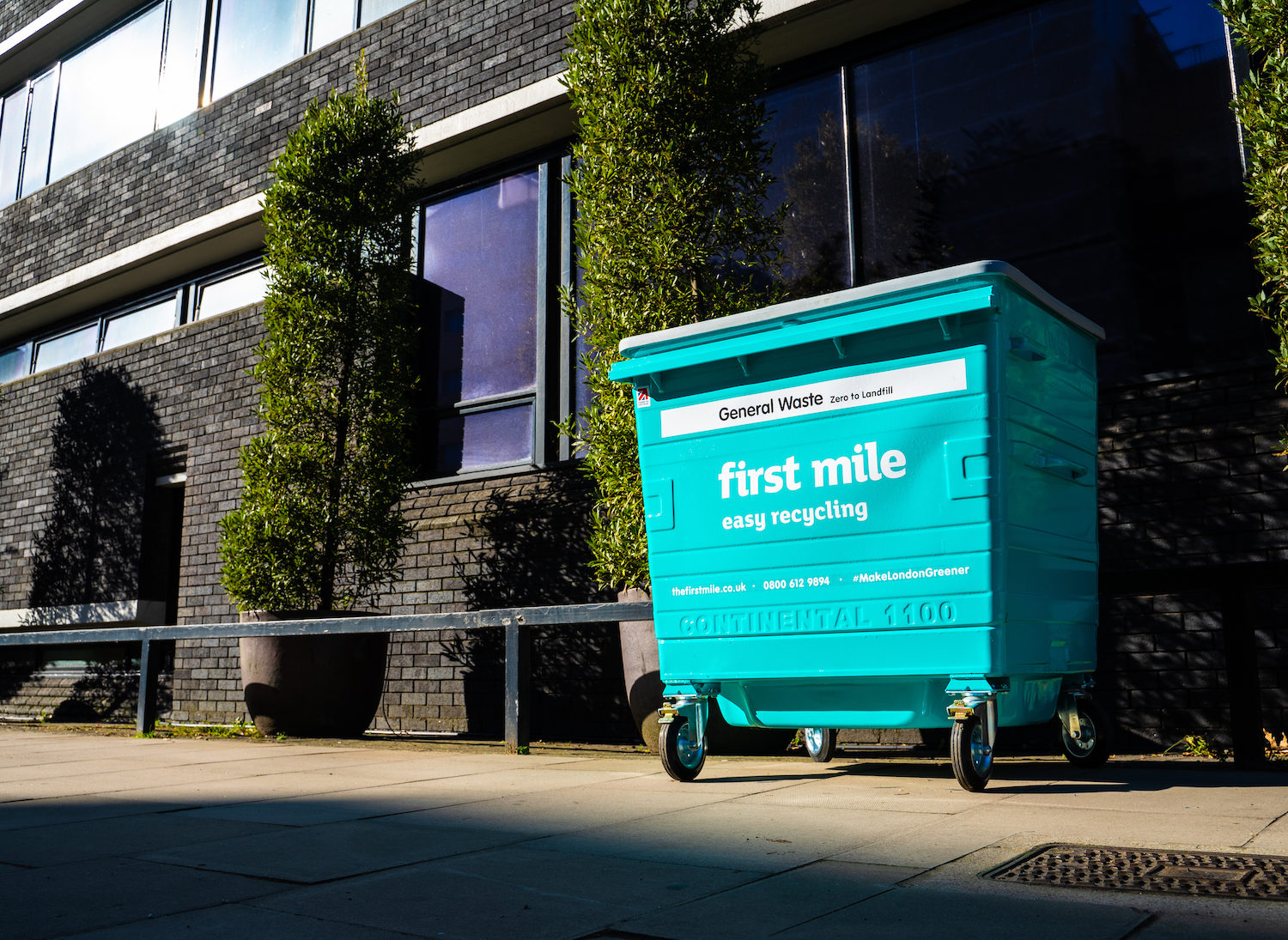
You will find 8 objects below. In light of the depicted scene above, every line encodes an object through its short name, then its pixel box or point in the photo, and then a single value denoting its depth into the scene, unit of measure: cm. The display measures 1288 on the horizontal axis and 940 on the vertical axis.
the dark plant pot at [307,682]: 687
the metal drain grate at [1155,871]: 214
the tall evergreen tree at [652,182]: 585
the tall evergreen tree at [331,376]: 711
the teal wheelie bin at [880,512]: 346
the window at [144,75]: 1017
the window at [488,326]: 796
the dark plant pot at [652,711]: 545
